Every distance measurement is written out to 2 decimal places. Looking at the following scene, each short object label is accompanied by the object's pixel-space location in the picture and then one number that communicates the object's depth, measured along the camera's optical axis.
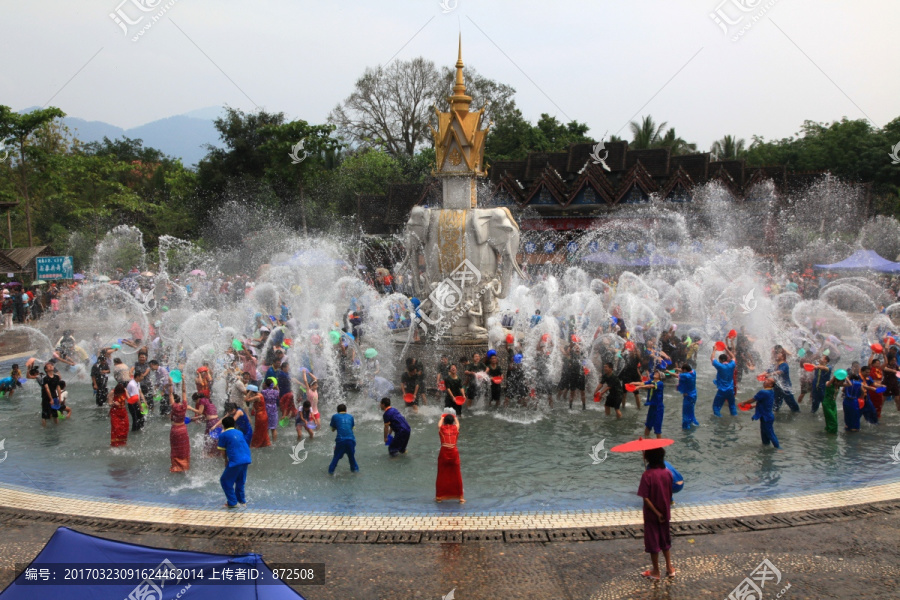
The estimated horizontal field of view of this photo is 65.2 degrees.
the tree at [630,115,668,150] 56.90
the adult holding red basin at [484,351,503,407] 13.30
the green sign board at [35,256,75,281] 28.81
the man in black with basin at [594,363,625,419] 12.59
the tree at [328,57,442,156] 54.75
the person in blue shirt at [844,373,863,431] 11.55
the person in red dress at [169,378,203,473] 10.07
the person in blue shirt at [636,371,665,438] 11.20
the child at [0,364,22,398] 15.12
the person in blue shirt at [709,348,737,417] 12.41
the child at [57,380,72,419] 12.95
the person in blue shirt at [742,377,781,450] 10.81
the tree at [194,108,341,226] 43.41
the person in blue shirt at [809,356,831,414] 12.46
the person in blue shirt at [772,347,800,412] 12.62
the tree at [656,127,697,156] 58.53
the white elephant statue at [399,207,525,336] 15.61
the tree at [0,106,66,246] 33.41
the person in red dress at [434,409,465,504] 8.90
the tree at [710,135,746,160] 61.28
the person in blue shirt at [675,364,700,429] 11.91
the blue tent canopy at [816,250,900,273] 25.42
